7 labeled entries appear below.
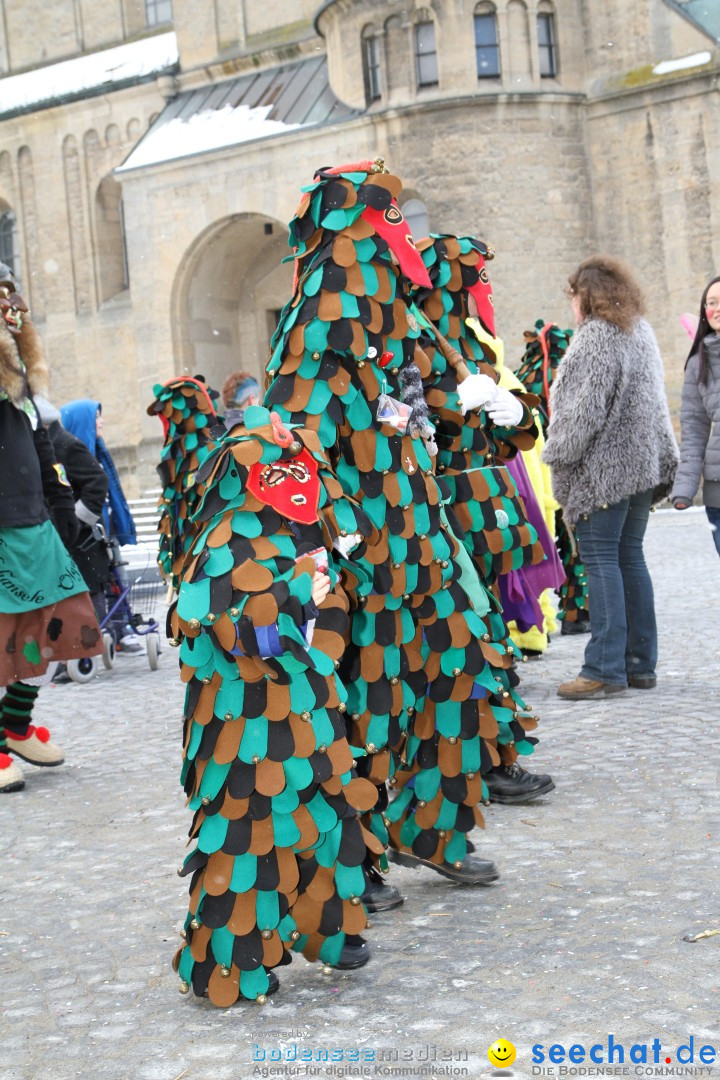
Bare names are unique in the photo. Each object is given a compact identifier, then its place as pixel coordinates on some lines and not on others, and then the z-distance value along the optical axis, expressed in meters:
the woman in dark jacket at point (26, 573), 5.83
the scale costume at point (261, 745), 3.14
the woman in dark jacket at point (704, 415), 6.53
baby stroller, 9.41
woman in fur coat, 6.71
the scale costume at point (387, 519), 3.81
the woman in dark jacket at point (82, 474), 8.84
